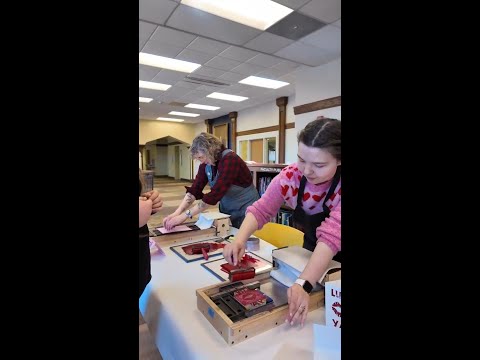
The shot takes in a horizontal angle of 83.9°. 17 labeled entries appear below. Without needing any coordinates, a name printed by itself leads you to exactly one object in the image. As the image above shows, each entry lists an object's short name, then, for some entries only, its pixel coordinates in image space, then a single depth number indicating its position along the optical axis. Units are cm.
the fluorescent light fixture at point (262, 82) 541
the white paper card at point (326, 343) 63
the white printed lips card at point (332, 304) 75
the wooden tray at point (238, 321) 72
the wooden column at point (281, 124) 687
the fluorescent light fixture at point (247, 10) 276
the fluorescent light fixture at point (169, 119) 1065
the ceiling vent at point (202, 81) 533
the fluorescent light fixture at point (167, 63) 442
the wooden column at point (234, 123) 902
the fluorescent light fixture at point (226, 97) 674
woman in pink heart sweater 89
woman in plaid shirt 193
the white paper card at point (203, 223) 173
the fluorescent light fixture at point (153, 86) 579
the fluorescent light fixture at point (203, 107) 797
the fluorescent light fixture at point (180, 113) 920
